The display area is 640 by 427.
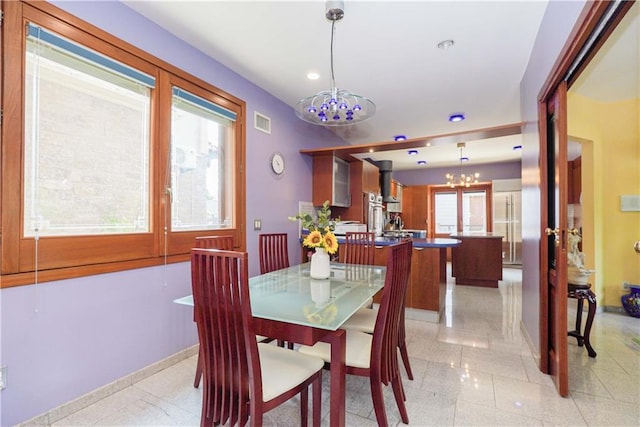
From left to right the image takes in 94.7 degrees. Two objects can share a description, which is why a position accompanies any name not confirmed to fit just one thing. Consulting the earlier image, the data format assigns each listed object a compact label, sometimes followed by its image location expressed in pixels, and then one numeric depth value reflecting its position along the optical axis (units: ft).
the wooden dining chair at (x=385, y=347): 4.87
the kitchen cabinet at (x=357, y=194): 16.10
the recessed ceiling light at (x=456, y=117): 13.42
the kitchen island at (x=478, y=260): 16.12
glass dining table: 4.33
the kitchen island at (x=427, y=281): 10.84
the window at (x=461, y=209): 25.45
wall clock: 11.76
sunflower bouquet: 6.49
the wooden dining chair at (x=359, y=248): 9.47
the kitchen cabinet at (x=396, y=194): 23.18
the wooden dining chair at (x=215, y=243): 6.82
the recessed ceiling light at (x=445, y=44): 7.94
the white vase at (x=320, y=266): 6.86
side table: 7.86
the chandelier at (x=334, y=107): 6.52
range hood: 21.27
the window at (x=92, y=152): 5.22
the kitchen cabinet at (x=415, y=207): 26.71
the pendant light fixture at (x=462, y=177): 18.10
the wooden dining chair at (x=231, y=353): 3.90
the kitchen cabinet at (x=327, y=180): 14.10
